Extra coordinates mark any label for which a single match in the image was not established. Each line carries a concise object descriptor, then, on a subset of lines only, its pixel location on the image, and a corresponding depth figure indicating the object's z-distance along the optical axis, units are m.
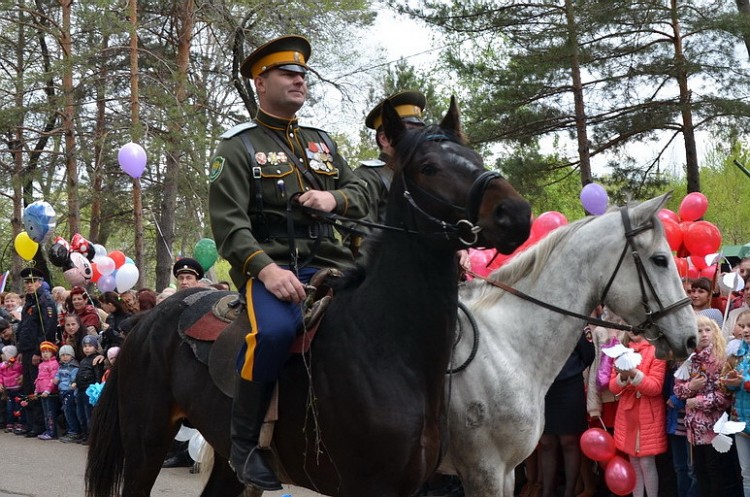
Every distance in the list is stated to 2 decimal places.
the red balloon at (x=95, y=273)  14.41
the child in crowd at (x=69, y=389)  13.05
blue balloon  15.05
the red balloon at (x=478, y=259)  9.46
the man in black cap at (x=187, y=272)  10.12
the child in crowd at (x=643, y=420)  7.36
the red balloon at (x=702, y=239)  9.66
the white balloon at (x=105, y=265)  14.40
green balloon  13.89
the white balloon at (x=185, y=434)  9.34
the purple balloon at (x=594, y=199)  10.88
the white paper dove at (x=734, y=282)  7.76
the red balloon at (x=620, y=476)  7.34
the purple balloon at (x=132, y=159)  14.38
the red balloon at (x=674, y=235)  9.88
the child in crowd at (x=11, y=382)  14.60
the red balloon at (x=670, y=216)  10.20
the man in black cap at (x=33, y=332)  13.96
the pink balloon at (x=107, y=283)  14.05
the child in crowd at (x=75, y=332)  12.95
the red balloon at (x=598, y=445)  7.48
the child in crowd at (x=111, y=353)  11.55
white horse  5.36
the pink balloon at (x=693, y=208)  10.30
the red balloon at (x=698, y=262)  9.75
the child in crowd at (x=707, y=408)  6.86
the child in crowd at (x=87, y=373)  12.59
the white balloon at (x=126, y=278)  13.45
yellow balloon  15.55
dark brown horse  3.77
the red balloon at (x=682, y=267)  9.45
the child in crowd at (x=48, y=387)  13.50
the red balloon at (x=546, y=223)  9.80
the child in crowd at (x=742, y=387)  6.61
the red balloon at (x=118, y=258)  15.34
